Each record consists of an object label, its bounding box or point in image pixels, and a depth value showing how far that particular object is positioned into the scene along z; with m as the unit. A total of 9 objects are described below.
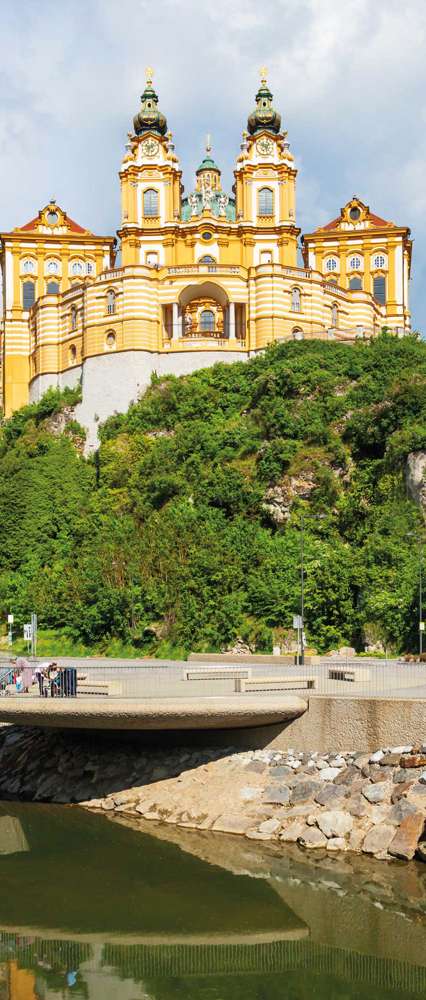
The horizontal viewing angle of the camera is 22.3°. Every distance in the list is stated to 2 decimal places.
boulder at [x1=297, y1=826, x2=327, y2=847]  23.22
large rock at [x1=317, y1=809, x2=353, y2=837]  23.30
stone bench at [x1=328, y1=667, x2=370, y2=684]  28.12
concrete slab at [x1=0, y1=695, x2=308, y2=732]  24.64
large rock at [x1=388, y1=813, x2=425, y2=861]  22.25
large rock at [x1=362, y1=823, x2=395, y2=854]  22.55
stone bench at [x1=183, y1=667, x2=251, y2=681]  28.90
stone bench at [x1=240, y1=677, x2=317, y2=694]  26.94
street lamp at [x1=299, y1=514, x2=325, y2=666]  44.22
